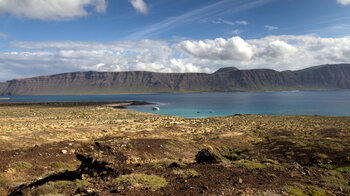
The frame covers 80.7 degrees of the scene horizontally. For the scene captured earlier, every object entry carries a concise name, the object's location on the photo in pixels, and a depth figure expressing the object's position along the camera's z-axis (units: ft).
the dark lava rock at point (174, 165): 39.09
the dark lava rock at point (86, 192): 25.37
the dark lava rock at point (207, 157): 41.60
